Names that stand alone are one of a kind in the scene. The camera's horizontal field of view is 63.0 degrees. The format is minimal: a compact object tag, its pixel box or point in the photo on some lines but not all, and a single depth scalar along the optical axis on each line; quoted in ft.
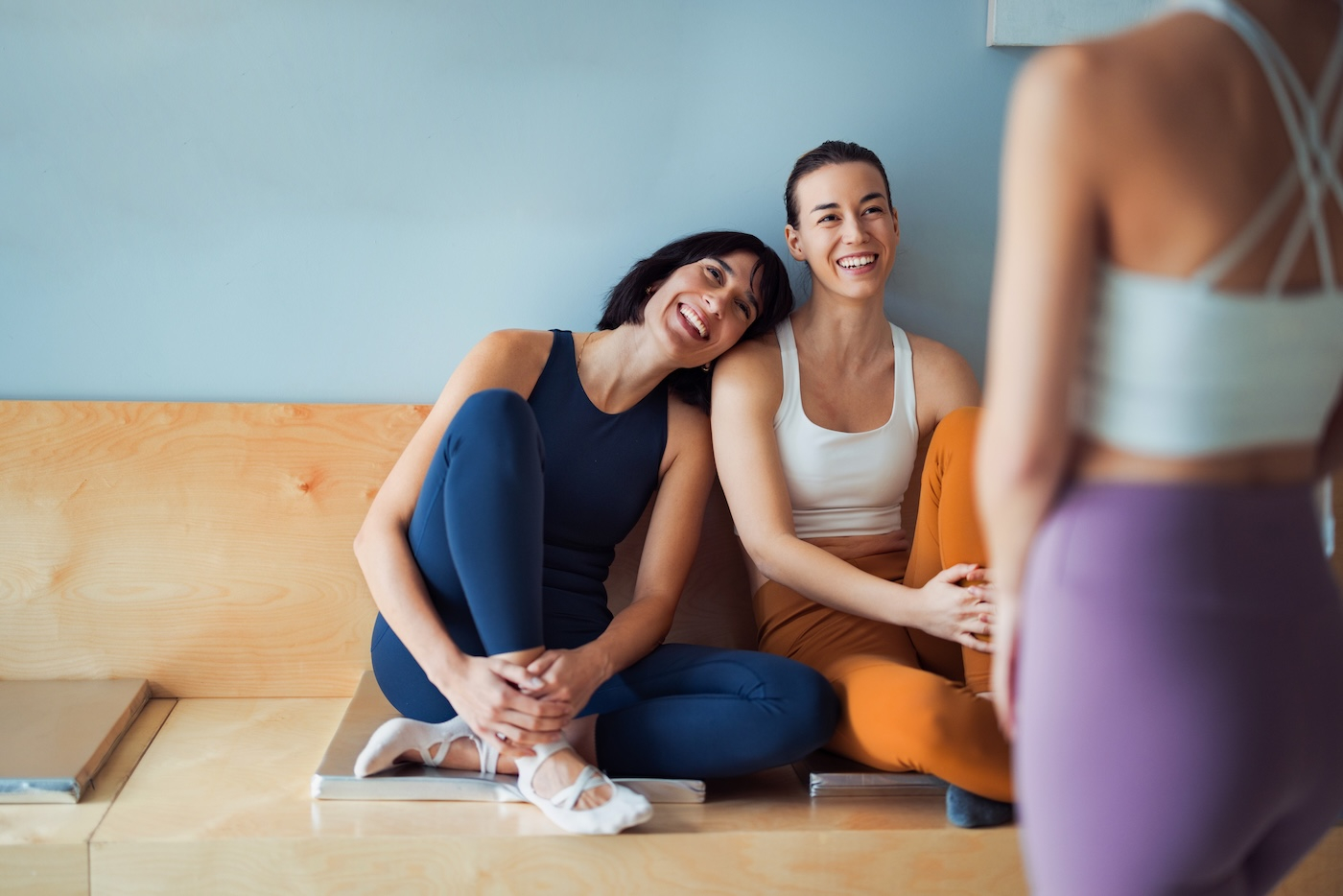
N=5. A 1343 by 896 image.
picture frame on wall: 6.46
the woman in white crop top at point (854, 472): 5.34
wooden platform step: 4.69
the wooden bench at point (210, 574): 6.01
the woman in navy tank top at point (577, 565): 4.85
